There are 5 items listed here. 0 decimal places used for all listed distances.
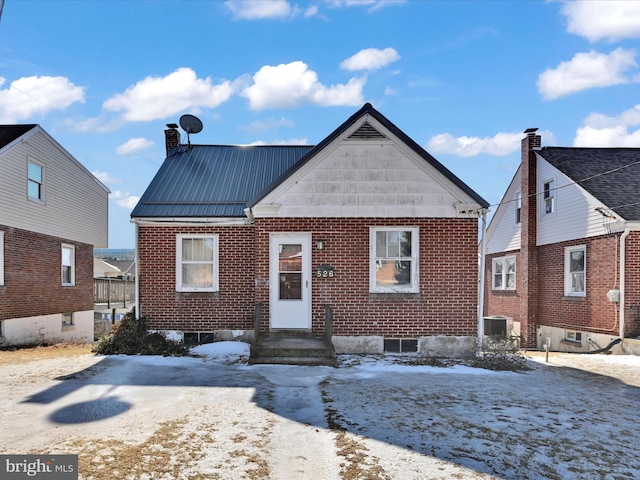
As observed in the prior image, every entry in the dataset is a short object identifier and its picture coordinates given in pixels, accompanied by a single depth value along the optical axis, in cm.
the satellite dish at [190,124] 1582
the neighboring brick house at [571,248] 1380
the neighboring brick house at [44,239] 1532
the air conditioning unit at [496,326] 1931
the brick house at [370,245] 1141
